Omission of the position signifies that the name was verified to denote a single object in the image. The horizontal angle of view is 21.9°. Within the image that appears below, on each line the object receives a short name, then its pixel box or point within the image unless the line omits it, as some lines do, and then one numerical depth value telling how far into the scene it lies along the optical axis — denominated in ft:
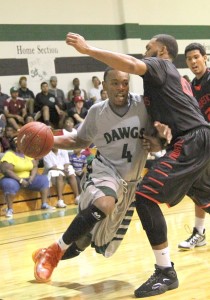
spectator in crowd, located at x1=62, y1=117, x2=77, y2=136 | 38.74
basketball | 13.41
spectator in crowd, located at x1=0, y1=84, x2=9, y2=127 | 39.62
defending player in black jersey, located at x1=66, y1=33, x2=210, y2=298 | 12.16
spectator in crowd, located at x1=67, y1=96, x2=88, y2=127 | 44.07
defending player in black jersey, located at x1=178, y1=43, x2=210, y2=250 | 16.75
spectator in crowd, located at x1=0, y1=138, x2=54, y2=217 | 32.81
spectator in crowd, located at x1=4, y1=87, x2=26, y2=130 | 41.54
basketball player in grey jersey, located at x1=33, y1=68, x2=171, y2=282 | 13.50
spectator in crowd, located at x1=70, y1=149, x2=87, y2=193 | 37.68
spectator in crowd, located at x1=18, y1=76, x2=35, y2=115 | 44.75
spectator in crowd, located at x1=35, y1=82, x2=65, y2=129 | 44.37
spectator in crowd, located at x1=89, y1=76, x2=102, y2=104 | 49.37
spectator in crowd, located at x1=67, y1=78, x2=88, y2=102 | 47.96
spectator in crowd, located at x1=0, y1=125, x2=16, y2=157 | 36.63
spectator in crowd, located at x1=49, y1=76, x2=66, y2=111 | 45.99
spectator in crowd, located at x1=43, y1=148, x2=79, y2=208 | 35.88
